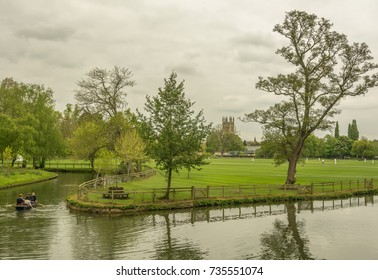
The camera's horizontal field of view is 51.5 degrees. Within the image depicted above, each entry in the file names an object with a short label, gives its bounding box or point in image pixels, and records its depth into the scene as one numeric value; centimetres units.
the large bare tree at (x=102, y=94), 7012
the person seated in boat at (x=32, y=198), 3725
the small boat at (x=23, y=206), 3469
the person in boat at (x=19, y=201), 3500
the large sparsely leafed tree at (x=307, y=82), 4647
